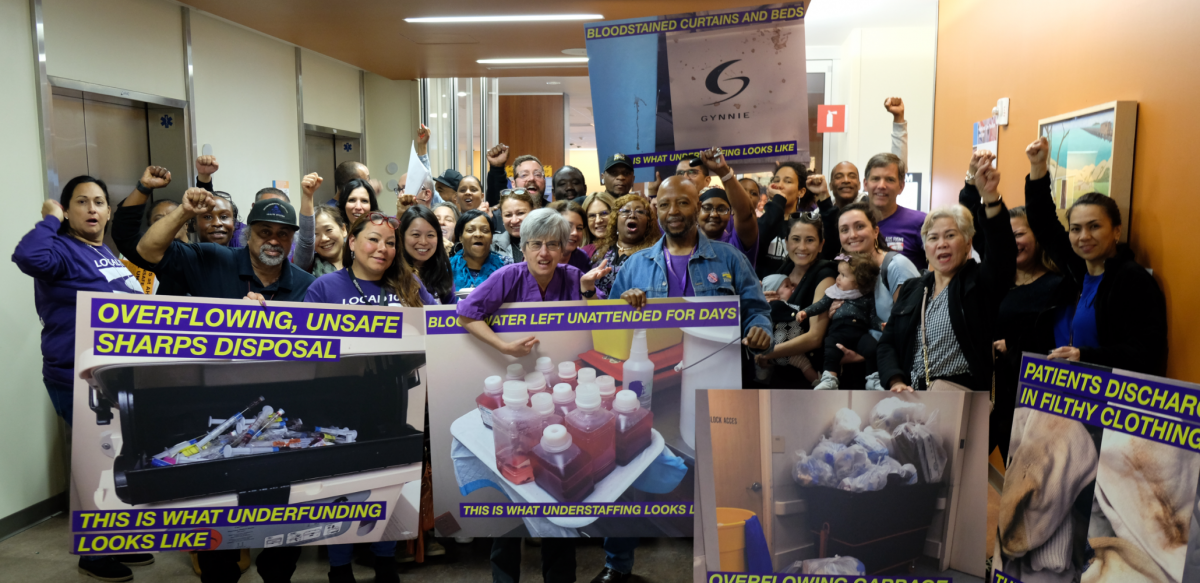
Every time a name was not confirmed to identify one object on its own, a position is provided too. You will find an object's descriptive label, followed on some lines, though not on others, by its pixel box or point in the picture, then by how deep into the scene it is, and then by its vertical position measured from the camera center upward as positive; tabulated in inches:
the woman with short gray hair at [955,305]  103.4 -12.3
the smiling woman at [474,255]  150.3 -7.1
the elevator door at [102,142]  180.5 +21.5
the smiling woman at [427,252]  128.8 -5.5
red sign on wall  324.5 +46.8
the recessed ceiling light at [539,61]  331.3 +74.9
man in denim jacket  117.2 -7.1
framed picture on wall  128.1 +13.6
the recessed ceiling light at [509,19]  243.5 +69.4
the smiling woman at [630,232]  137.2 -1.9
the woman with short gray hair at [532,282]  106.3 -9.5
